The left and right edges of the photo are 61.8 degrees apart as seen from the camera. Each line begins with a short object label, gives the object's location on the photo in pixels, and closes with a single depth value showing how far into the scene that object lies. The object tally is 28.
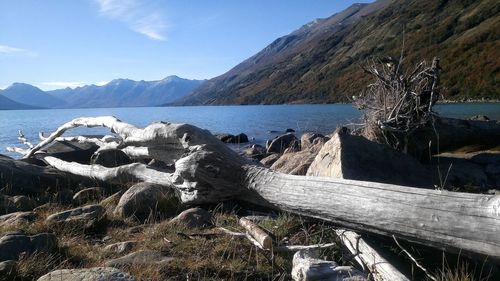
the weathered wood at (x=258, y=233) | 3.82
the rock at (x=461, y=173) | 6.42
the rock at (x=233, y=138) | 25.03
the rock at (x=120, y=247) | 4.18
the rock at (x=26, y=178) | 7.54
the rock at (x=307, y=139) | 12.75
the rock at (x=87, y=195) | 6.92
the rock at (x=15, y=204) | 6.28
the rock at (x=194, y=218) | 5.04
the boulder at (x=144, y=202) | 5.78
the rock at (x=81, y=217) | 4.99
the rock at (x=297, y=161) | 6.82
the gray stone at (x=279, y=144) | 17.20
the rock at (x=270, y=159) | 10.99
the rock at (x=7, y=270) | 3.21
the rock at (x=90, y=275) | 2.79
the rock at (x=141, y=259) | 3.60
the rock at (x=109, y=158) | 9.40
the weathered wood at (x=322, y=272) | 3.06
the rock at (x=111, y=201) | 6.34
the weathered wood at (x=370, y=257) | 3.17
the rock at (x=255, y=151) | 14.86
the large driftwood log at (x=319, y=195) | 3.03
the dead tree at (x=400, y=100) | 6.89
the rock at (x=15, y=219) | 4.94
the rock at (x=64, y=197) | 6.90
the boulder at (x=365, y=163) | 5.24
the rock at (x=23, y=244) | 3.72
